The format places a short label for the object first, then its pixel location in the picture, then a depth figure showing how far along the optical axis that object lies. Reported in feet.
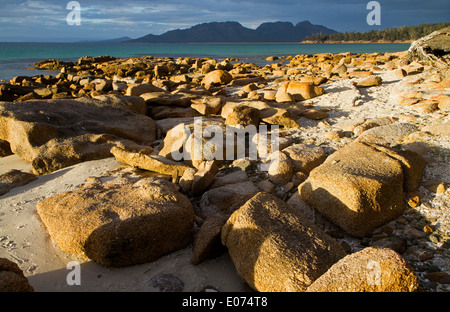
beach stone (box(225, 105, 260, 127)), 19.09
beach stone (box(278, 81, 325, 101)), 26.89
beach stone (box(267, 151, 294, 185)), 13.74
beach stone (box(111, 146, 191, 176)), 15.14
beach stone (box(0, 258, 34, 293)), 6.77
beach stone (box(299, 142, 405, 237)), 10.04
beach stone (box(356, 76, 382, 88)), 28.58
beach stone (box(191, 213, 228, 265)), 9.32
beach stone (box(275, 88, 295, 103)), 26.12
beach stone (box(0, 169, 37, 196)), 14.24
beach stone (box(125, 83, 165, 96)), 27.76
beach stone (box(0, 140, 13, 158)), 18.84
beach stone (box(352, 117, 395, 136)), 17.59
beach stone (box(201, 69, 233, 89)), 38.06
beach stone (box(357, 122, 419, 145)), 15.43
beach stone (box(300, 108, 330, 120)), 21.29
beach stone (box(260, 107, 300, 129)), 20.18
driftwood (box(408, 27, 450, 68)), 31.21
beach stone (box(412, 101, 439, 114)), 19.08
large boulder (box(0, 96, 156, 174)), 17.16
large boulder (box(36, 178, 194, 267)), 9.34
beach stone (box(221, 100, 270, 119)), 22.09
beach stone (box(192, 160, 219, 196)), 13.24
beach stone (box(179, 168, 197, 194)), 13.52
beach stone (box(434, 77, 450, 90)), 23.35
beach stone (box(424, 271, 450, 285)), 7.97
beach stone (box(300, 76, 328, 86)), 31.81
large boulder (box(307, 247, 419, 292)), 6.30
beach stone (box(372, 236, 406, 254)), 9.33
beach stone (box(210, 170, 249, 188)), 13.70
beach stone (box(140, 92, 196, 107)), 25.34
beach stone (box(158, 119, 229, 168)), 15.71
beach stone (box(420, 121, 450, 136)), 15.29
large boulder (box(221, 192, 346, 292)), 7.59
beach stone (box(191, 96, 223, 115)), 23.30
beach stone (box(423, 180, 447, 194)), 11.34
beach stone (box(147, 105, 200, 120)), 23.54
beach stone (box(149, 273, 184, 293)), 8.42
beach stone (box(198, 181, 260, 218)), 12.11
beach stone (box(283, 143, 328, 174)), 14.24
